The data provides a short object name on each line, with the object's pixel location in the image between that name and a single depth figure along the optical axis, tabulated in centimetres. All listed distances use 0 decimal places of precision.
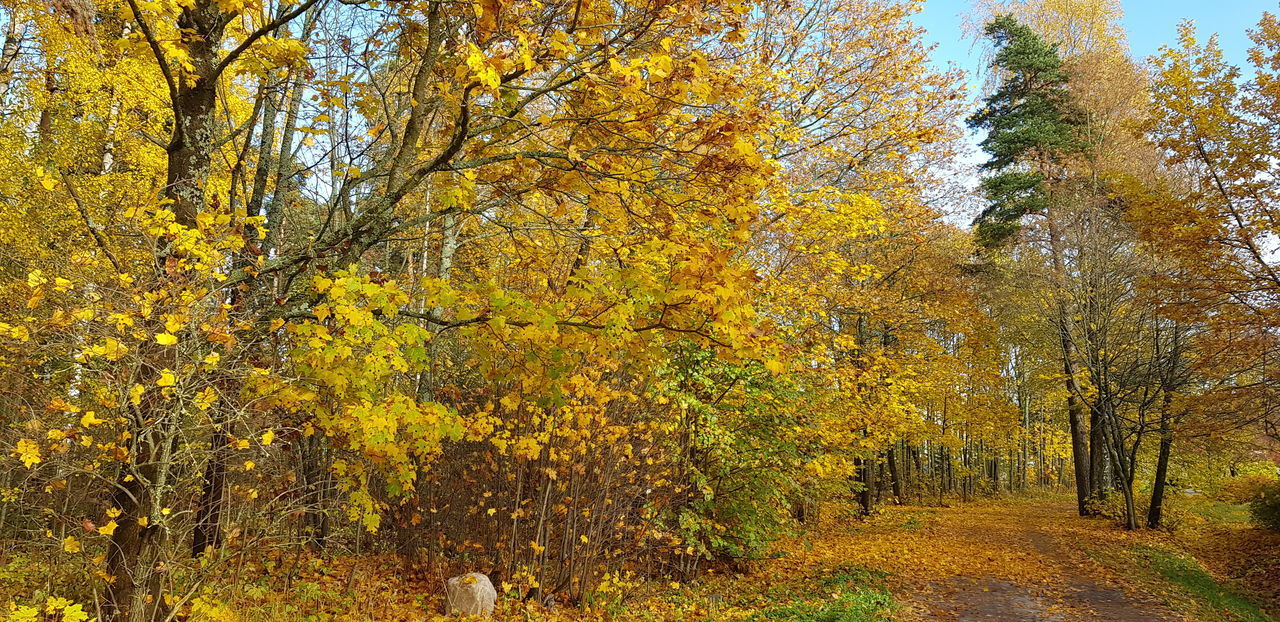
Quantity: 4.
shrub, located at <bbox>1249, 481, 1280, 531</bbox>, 1148
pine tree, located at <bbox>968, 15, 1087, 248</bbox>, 1766
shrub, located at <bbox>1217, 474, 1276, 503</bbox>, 1269
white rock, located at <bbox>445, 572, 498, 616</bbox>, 598
